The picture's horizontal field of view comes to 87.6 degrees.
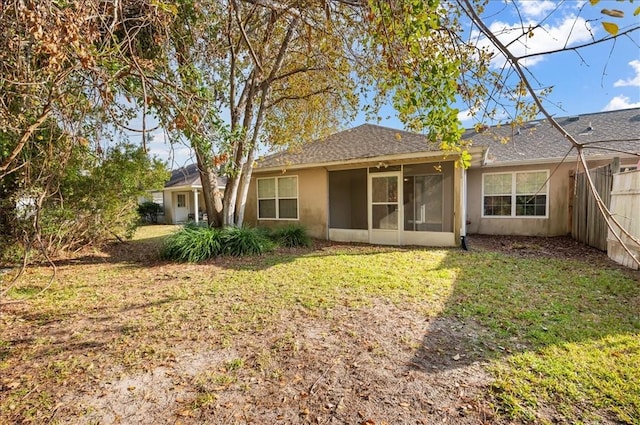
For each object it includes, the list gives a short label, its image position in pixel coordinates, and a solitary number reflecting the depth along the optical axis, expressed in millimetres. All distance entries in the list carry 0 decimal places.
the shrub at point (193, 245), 8250
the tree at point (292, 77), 3139
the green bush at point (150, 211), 21525
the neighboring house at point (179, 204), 20922
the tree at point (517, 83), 1546
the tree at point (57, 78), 2541
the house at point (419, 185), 9656
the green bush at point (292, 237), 10141
